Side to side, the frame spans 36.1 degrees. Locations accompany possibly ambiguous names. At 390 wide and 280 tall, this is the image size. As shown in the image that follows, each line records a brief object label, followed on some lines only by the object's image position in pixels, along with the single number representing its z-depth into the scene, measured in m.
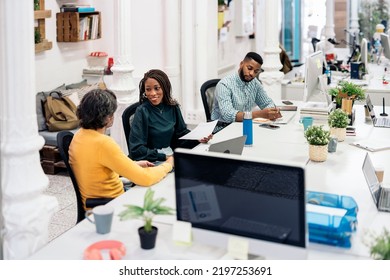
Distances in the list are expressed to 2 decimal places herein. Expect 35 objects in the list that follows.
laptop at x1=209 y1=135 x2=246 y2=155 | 3.38
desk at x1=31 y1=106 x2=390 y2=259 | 2.43
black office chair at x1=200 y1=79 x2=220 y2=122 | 5.41
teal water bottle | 4.08
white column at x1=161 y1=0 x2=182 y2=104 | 6.64
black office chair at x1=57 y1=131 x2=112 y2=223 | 3.23
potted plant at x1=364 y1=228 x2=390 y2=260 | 2.13
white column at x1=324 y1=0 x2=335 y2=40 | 10.23
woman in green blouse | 3.98
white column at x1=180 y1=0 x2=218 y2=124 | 6.66
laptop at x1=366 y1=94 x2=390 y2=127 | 4.77
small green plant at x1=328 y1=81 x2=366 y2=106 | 4.67
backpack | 6.23
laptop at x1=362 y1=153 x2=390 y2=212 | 2.92
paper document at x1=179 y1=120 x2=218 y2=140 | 4.03
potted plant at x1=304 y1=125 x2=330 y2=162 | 3.67
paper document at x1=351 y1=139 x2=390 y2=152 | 4.04
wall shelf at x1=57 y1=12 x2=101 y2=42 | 6.82
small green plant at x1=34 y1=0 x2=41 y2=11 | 6.38
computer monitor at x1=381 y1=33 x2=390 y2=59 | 8.05
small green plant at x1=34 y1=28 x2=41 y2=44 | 6.42
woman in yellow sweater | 3.13
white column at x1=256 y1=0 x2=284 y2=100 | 6.83
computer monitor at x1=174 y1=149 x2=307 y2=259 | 2.14
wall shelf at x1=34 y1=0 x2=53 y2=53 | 6.40
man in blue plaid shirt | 4.93
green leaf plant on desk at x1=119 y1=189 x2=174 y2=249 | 2.41
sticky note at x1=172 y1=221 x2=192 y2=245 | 2.39
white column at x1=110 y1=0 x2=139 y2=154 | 5.25
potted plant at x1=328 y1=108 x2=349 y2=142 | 4.18
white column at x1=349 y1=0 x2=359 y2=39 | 10.65
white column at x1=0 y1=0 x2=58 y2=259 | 2.54
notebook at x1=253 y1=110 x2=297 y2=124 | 4.88
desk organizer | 2.44
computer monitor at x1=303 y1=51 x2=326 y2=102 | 4.72
